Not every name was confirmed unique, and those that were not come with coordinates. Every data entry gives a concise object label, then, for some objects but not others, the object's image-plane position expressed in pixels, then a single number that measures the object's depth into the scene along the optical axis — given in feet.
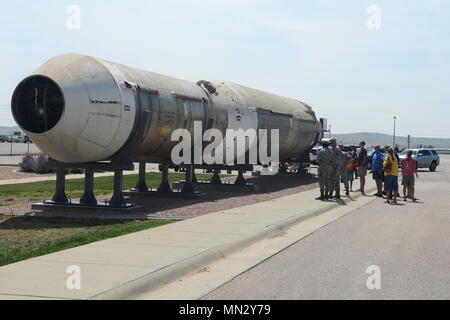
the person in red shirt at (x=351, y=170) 75.96
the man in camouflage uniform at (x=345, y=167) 67.23
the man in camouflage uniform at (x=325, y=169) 62.34
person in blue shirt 68.74
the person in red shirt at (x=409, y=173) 64.59
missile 43.37
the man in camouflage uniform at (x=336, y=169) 63.21
